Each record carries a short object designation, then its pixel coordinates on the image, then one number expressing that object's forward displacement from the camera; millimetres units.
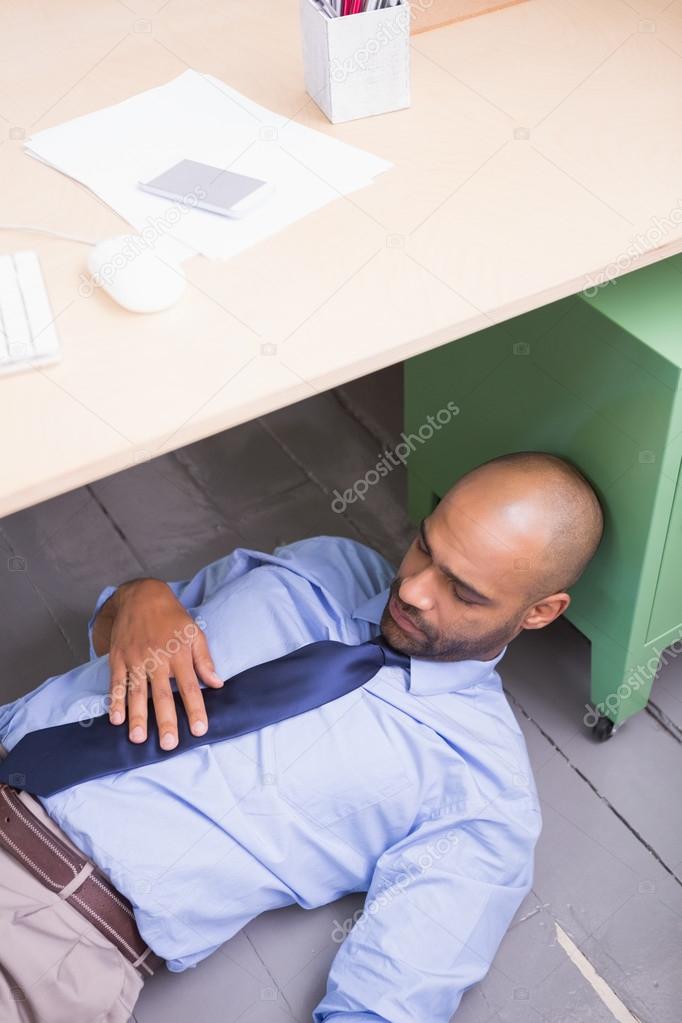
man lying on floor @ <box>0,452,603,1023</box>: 1189
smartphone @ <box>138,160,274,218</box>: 1176
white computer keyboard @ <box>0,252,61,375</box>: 994
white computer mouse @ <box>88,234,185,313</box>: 1035
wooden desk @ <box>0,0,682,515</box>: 956
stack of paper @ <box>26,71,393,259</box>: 1167
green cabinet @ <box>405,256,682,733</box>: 1229
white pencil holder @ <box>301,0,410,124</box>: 1242
